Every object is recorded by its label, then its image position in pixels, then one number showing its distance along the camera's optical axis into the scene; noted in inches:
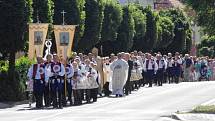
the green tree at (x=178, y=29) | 2871.6
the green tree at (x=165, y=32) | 2536.9
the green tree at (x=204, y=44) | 3545.5
